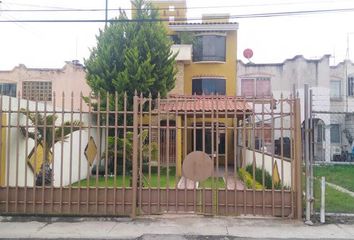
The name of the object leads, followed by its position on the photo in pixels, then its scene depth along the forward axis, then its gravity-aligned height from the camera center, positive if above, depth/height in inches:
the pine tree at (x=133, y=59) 749.3 +139.0
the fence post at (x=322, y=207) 321.4 -57.2
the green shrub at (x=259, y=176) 524.5 -60.2
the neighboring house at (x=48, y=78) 1184.8 +155.2
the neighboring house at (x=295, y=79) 1112.2 +145.1
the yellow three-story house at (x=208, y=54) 1080.8 +210.2
